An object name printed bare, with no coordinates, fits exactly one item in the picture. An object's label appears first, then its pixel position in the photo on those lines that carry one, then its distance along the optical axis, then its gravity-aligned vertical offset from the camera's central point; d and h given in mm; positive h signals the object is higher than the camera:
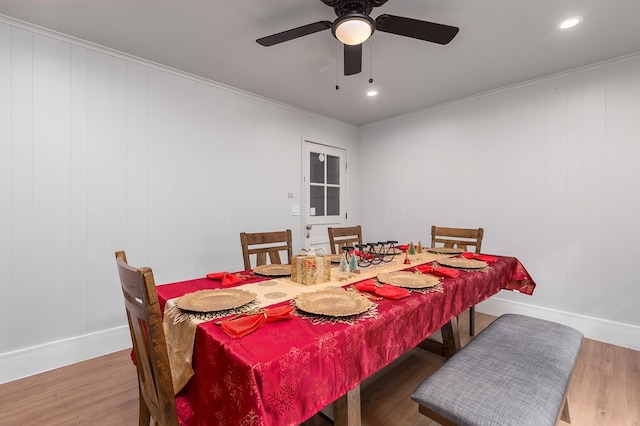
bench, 1010 -676
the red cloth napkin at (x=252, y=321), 918 -368
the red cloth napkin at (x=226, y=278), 1510 -362
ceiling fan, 1551 +1041
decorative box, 1443 -294
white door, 3916 +294
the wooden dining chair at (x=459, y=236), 2477 -241
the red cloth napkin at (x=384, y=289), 1247 -353
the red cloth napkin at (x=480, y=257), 2064 -333
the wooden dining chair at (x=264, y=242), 2096 -240
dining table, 800 -453
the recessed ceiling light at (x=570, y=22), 2000 +1317
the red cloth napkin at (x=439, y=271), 1611 -346
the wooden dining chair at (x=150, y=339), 853 -415
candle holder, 1880 -315
